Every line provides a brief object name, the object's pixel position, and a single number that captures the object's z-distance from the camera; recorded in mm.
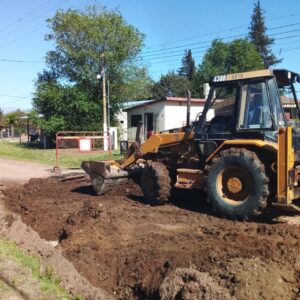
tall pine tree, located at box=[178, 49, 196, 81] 60631
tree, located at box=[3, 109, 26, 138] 43416
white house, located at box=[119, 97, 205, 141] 23776
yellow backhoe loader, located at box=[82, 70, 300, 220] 5787
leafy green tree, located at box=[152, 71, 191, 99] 50231
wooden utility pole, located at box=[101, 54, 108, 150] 22314
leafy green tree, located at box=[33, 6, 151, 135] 23943
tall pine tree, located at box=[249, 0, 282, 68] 53319
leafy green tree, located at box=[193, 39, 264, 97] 45797
